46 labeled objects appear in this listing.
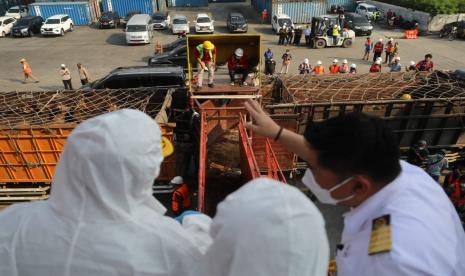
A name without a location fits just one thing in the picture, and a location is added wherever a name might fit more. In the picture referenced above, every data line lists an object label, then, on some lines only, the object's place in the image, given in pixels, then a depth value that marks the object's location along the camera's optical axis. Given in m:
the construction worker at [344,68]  12.73
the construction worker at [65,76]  12.51
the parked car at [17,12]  27.67
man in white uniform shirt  1.45
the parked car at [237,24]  23.39
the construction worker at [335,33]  19.70
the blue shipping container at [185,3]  33.47
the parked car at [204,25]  22.89
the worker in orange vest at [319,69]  12.65
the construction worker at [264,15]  27.47
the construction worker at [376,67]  12.42
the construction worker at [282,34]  20.69
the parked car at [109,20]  26.20
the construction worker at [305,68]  13.45
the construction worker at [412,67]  12.06
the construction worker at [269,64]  14.34
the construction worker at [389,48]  16.03
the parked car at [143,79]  10.03
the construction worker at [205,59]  7.86
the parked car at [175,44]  16.21
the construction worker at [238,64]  8.34
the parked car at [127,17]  27.05
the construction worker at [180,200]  5.50
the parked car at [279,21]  22.68
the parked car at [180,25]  23.47
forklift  19.92
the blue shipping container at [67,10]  26.96
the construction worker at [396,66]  12.94
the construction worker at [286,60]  14.39
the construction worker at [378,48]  15.91
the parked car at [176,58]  14.97
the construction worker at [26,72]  14.06
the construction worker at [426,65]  11.77
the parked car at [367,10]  27.36
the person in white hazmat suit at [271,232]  1.14
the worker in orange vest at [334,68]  12.61
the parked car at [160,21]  25.23
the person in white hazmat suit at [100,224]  1.48
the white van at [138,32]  20.89
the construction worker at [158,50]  16.62
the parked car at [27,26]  23.62
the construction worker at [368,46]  17.09
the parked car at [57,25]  23.69
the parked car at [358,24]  22.71
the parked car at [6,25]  23.90
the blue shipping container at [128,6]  28.69
